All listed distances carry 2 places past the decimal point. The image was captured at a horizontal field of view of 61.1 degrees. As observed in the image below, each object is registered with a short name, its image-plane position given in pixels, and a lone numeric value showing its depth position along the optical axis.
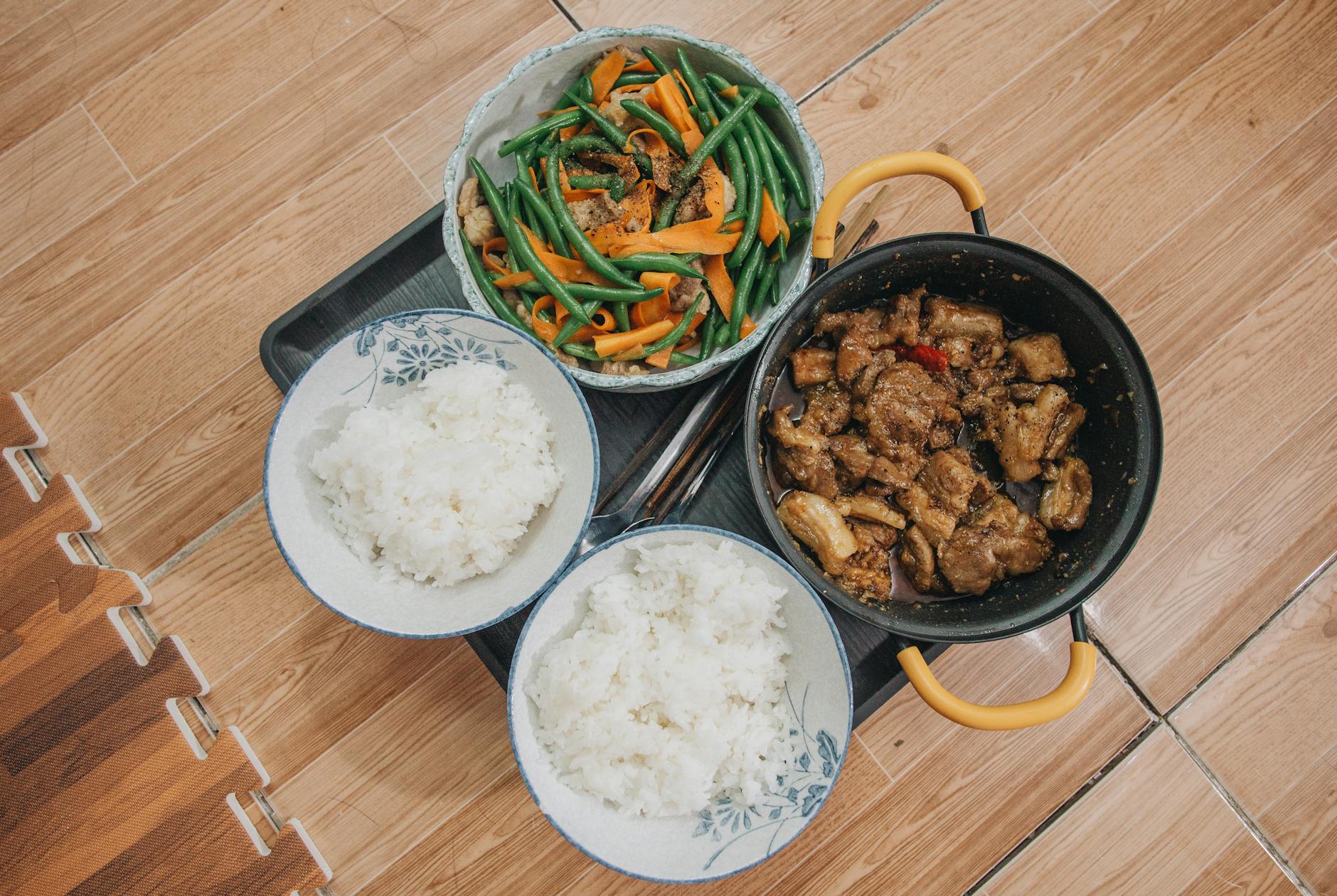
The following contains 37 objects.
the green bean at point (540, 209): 0.57
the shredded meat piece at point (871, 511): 0.59
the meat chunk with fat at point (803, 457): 0.59
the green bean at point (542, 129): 0.58
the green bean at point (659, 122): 0.57
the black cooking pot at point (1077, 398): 0.56
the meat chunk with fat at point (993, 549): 0.58
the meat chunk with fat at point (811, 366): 0.60
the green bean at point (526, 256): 0.57
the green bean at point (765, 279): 0.59
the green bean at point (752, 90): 0.58
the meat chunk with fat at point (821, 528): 0.58
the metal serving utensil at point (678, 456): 0.60
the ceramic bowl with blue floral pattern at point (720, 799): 0.55
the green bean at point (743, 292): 0.58
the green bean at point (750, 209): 0.57
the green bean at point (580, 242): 0.57
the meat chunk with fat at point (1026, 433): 0.59
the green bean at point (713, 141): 0.57
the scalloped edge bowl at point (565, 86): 0.56
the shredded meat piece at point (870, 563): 0.58
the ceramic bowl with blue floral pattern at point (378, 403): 0.56
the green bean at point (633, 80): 0.59
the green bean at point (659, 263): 0.56
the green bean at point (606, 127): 0.58
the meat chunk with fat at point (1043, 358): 0.60
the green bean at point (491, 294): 0.58
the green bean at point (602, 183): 0.58
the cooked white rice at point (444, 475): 0.56
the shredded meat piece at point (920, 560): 0.59
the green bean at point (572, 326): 0.57
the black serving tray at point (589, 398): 0.62
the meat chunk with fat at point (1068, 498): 0.59
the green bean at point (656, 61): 0.59
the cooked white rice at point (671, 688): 0.56
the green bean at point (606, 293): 0.56
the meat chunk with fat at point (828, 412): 0.60
